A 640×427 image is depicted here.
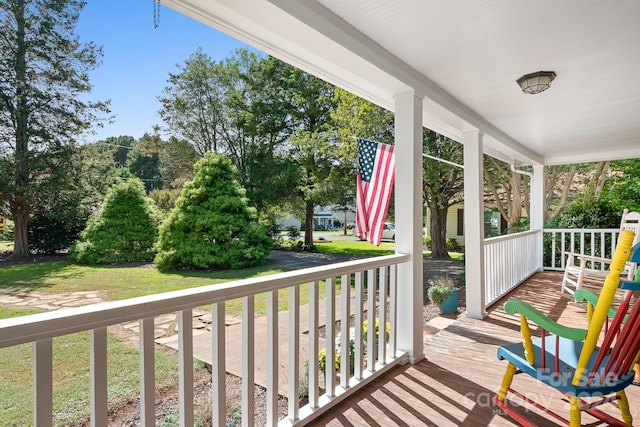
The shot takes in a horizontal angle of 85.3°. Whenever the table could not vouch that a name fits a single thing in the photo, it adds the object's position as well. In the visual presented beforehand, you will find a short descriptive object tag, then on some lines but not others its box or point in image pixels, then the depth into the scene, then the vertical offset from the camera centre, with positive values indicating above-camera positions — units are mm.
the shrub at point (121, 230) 6477 -308
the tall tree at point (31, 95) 4941 +1832
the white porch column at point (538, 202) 6086 +155
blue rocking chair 1332 -592
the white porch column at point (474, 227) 3641 -165
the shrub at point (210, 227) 8047 -296
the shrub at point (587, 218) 6980 -160
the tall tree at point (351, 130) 7680 +1921
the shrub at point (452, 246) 12940 -1288
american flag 2746 +207
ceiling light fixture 2502 +951
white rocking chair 3793 -662
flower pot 4550 -1217
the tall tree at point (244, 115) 9531 +2985
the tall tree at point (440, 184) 8234 +746
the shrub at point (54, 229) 5403 -226
